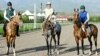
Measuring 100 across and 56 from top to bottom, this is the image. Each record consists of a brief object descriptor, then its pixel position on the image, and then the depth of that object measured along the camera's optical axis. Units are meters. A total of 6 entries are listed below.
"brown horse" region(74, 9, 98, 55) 17.11
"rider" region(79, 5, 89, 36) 17.73
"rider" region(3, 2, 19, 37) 17.78
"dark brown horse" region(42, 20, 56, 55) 17.55
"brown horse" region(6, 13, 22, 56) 16.86
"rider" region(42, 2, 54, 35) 17.55
